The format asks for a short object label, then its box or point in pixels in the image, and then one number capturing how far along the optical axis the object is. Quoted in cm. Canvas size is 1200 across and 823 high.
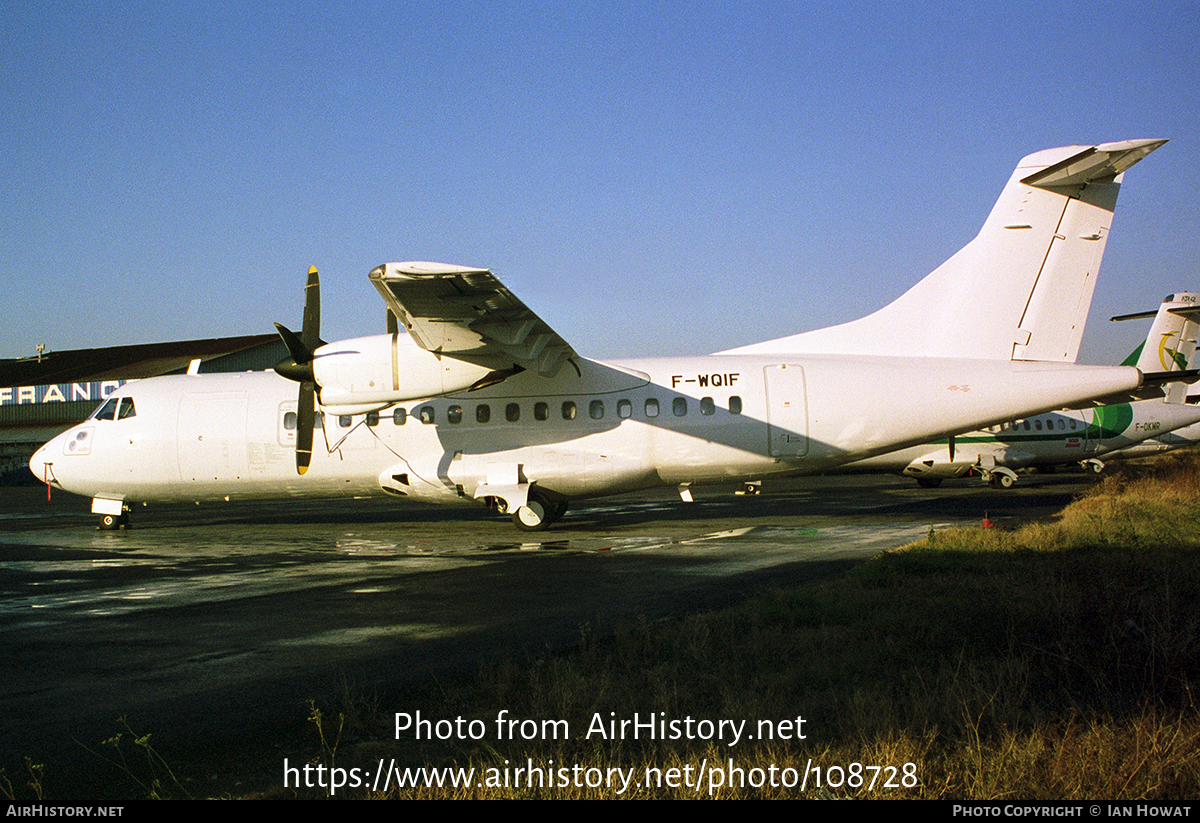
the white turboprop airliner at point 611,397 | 1520
